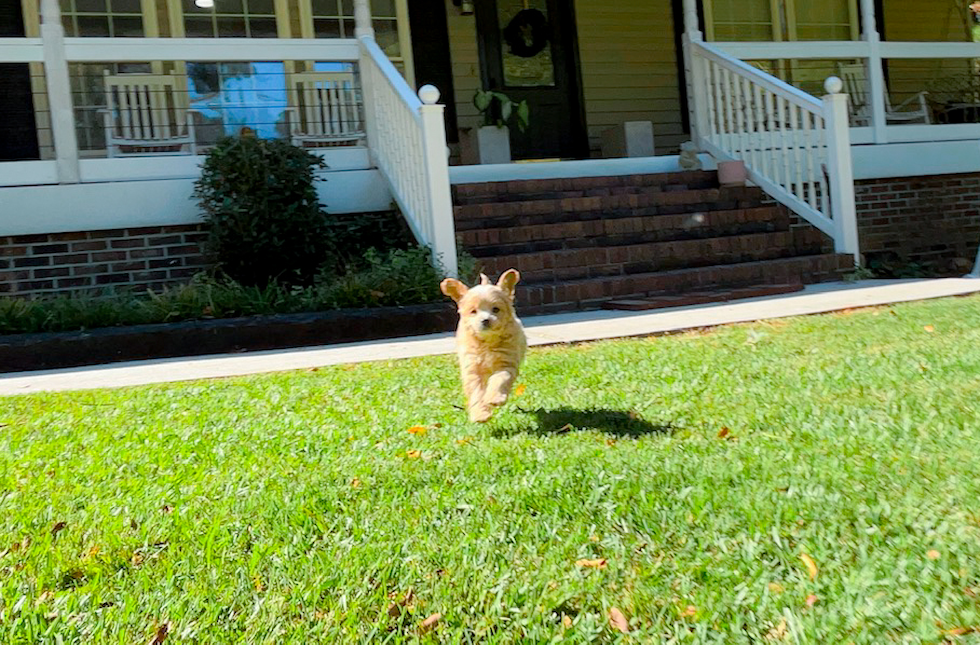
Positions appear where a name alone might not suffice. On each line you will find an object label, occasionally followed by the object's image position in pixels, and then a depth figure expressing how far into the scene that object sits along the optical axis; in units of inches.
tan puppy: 129.1
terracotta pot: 370.0
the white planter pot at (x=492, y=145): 420.5
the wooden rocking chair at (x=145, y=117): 322.0
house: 299.3
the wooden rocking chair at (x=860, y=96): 452.4
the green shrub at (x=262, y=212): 281.1
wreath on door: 466.0
